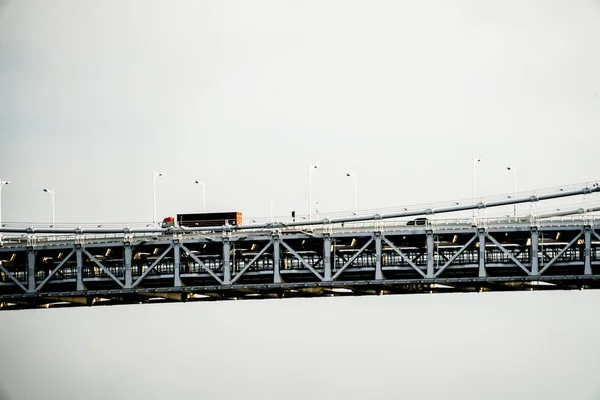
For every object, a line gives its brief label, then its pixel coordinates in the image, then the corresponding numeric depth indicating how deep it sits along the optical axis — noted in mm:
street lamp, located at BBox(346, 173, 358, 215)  149750
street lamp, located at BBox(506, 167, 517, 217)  148975
